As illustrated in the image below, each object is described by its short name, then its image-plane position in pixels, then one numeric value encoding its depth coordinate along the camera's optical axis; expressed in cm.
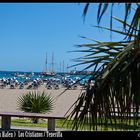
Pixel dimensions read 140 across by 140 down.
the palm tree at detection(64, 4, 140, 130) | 330
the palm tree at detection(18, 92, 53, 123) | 1303
